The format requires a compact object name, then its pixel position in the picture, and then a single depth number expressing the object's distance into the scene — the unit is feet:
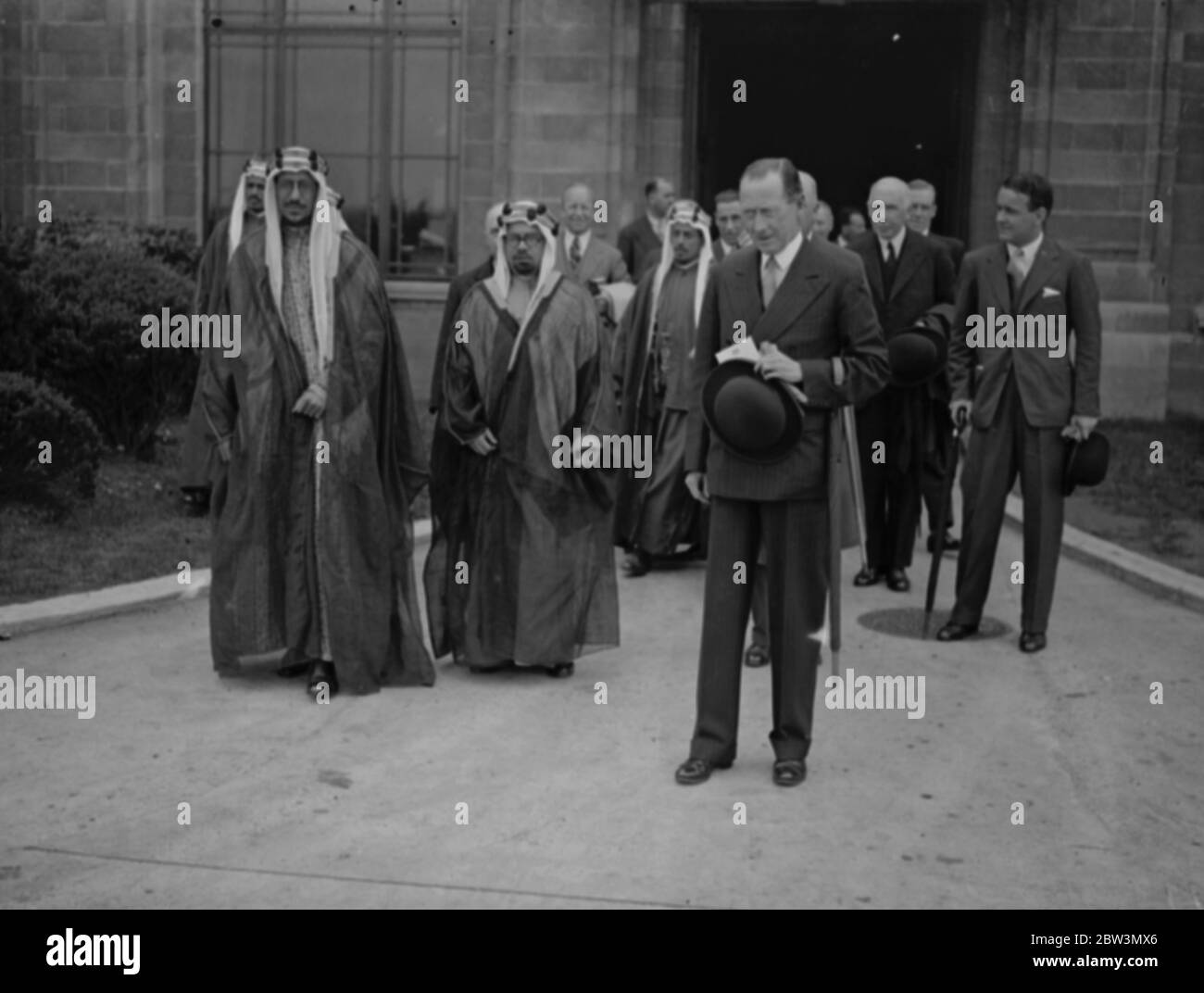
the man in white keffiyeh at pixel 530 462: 27.48
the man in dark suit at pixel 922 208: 37.91
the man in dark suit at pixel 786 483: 21.94
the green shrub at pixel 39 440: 37.04
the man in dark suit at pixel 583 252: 44.68
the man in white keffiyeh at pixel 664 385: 35.73
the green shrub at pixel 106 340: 41.83
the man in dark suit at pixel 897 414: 35.04
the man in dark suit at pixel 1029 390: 29.53
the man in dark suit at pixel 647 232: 47.75
